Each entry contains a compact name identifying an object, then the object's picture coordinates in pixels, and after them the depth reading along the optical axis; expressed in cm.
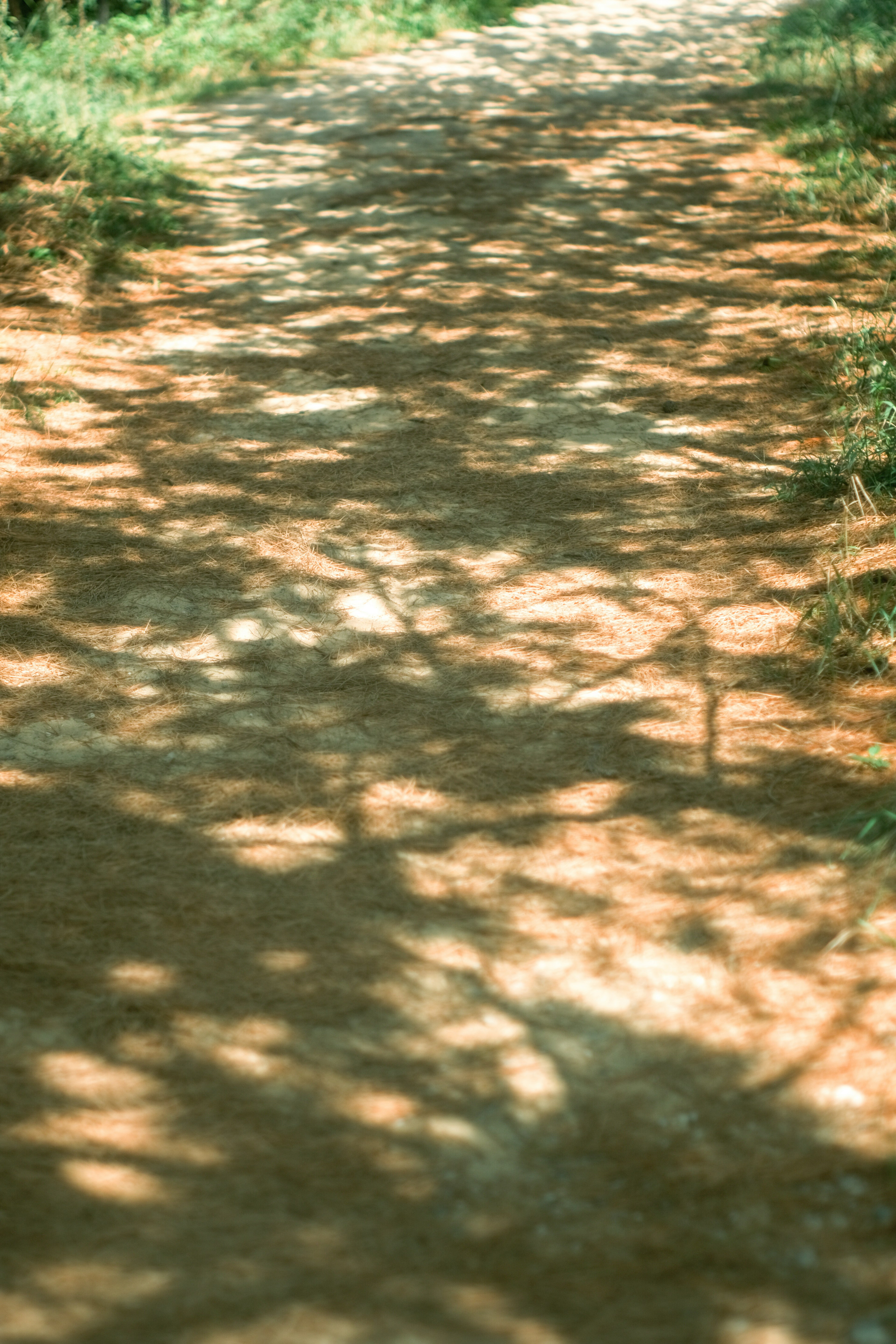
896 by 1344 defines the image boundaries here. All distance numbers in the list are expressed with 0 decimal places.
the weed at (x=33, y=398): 509
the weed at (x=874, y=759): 296
